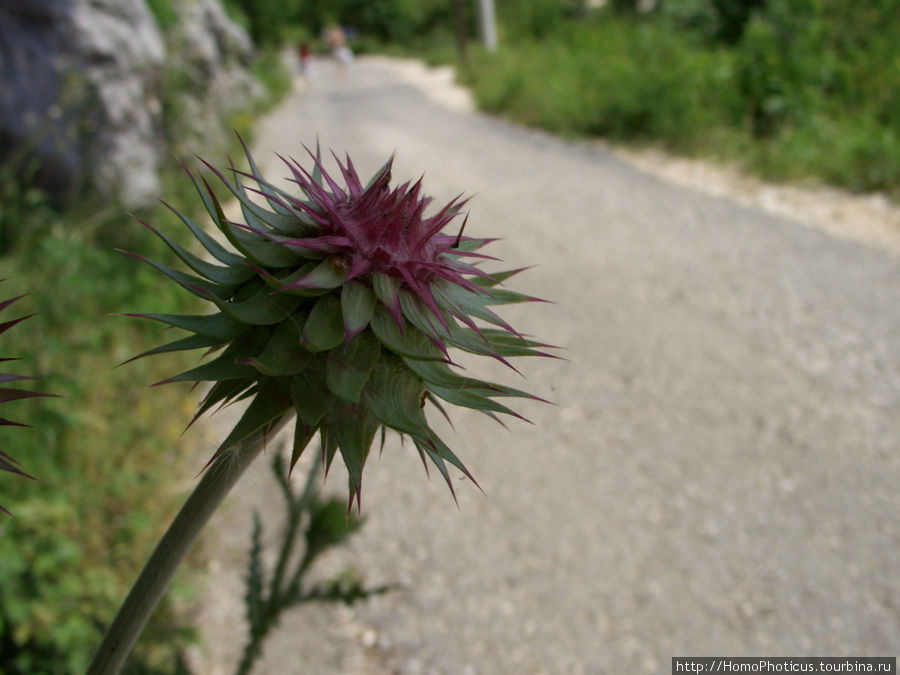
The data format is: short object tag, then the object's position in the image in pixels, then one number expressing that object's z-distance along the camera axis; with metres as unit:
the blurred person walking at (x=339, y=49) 25.72
